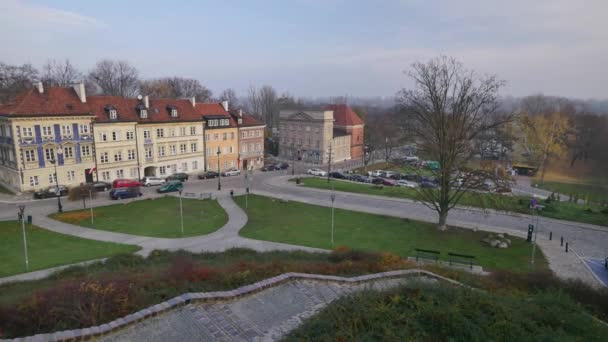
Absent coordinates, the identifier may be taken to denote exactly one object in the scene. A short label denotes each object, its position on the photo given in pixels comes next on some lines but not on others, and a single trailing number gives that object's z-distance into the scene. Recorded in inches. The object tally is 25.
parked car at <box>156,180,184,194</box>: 1660.9
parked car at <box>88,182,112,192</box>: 1650.3
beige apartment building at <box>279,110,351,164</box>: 2679.6
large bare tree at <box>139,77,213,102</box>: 3181.6
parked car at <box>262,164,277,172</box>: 2396.8
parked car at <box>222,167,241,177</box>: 2171.9
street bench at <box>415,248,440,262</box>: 903.1
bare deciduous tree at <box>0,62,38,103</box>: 2422.5
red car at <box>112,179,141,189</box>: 1698.2
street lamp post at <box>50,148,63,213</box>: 1627.1
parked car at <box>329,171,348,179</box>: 2204.5
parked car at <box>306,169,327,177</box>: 2281.0
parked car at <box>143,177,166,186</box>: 1813.0
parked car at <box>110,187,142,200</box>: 1512.2
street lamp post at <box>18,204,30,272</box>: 820.7
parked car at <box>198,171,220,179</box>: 2044.8
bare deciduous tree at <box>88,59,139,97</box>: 2960.1
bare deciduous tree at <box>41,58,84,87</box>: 2783.0
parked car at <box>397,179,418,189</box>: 1967.3
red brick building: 2942.9
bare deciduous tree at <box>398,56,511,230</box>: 1062.4
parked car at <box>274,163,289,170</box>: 2464.2
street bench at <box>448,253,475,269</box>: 883.1
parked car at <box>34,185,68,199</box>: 1509.6
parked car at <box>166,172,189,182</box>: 1934.3
